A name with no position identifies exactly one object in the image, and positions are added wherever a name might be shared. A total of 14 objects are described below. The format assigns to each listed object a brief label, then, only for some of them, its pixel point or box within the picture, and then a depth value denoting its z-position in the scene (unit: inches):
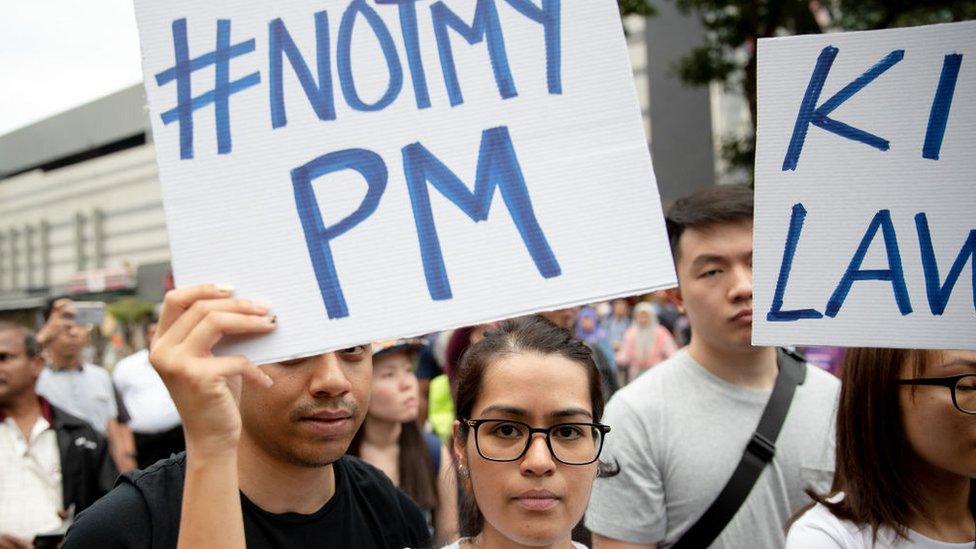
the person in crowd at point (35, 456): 148.0
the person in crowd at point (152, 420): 197.9
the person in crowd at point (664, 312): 406.0
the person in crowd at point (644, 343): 367.2
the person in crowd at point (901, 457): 71.4
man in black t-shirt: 50.6
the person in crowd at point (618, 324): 492.1
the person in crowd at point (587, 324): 443.2
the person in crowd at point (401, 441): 141.9
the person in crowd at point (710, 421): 96.5
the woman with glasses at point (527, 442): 67.5
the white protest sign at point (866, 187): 63.2
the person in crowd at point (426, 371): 215.2
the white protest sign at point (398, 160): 54.6
